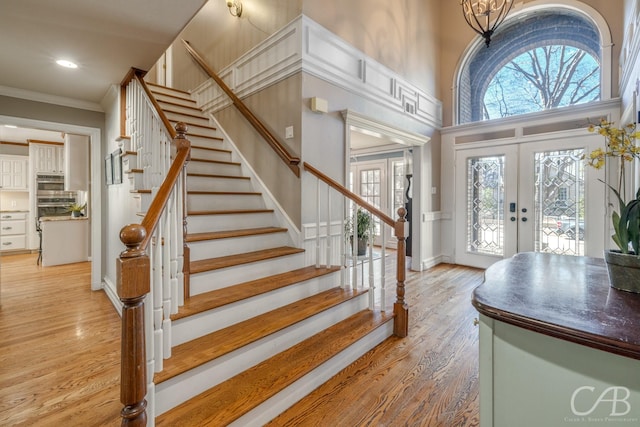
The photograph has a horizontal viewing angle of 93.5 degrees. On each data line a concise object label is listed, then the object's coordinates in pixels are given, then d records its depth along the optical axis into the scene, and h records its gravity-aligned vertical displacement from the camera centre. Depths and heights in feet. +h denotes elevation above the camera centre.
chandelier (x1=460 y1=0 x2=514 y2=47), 7.54 +5.19
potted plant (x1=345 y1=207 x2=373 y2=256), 12.29 -0.76
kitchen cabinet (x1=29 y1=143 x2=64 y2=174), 21.16 +3.89
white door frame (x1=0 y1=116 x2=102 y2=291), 12.82 +0.49
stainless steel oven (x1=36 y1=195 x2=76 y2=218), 21.56 +0.67
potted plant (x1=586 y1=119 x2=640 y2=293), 3.45 -0.33
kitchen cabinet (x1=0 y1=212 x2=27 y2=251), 20.62 -1.34
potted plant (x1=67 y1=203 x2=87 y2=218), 19.01 +0.02
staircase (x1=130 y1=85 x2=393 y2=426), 4.98 -2.45
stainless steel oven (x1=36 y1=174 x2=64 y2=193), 21.40 +2.09
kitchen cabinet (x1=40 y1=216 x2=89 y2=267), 17.30 -1.71
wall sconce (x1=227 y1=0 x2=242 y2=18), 12.22 +8.45
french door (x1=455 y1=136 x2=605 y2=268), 13.10 +0.49
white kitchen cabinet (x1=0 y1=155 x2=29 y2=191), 21.20 +2.77
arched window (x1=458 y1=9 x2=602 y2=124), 13.57 +7.19
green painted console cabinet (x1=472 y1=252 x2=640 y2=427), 2.54 -1.36
